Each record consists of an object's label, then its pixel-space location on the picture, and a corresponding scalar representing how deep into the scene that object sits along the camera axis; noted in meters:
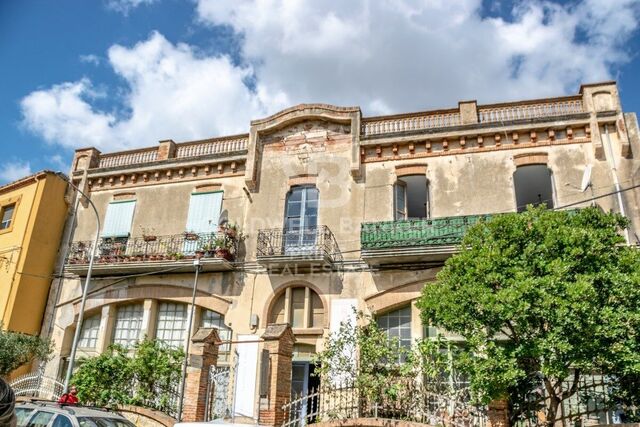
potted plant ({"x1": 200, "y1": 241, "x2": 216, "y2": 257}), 17.09
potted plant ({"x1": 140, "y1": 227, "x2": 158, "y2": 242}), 18.31
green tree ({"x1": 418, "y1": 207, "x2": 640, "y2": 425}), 9.20
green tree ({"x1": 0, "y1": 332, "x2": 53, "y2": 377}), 16.39
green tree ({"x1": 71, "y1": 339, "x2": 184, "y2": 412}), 13.33
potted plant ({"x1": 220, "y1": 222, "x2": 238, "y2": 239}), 17.31
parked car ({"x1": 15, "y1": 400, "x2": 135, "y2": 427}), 8.77
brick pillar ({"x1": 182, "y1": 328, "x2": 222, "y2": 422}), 11.38
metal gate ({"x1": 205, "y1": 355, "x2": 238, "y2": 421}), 11.72
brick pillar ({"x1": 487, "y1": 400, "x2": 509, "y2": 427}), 9.67
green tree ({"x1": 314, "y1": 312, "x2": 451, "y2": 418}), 11.22
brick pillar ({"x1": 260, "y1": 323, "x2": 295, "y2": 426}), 10.80
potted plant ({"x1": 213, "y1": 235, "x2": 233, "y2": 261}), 16.86
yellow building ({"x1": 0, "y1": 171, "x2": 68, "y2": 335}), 18.58
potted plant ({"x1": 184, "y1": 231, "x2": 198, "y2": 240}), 17.78
